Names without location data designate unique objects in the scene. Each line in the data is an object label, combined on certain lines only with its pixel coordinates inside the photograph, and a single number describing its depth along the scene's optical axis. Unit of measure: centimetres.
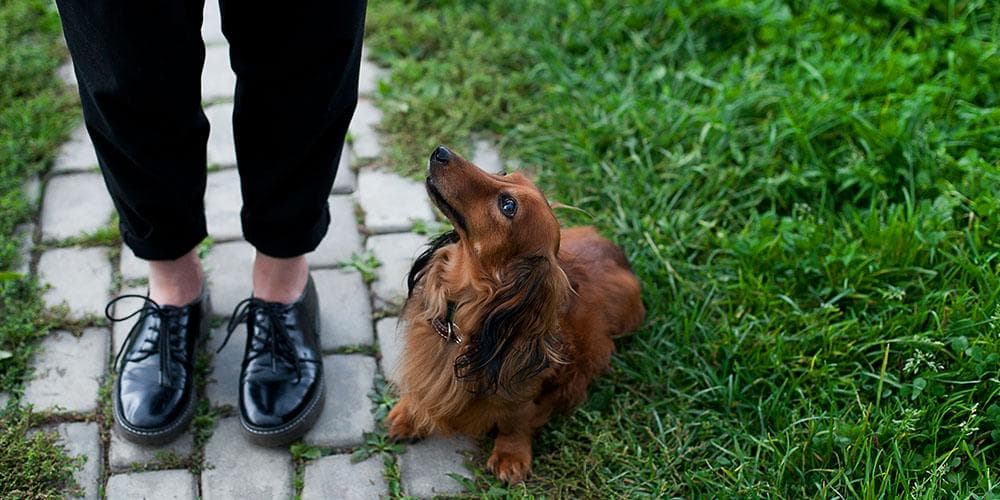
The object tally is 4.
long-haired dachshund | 218
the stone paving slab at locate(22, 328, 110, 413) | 261
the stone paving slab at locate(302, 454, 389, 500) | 246
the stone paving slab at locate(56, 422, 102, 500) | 241
